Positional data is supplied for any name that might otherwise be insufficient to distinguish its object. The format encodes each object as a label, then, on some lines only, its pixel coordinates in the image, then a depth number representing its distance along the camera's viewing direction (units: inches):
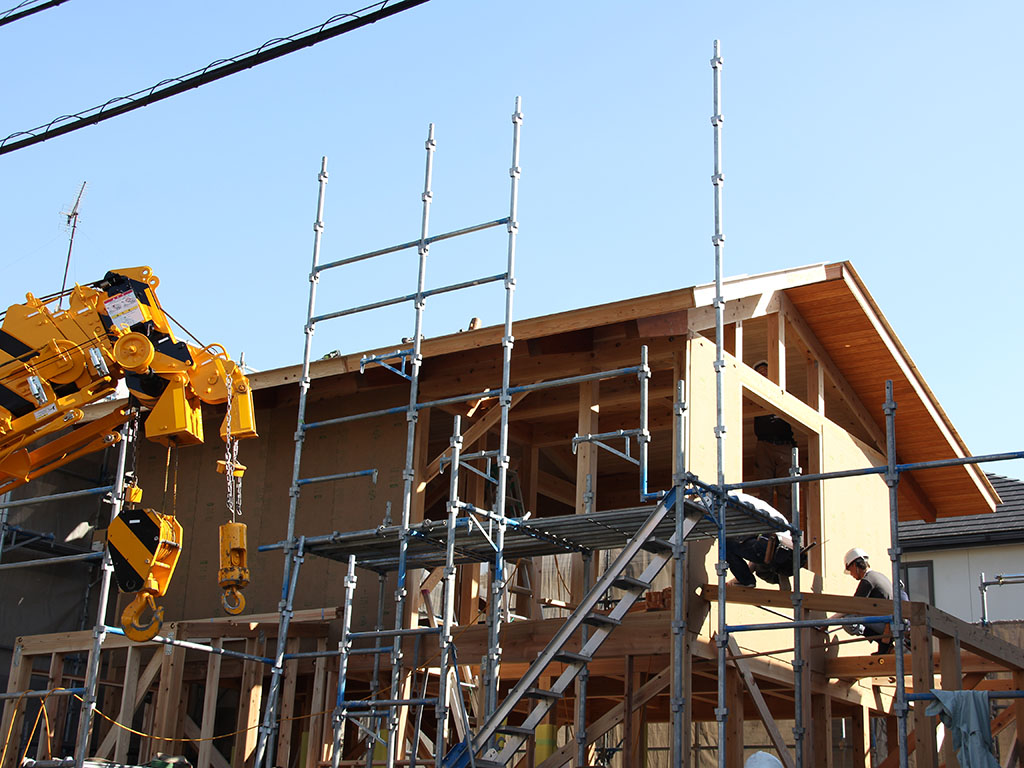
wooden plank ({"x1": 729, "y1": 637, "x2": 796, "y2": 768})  446.9
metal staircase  397.4
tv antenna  752.3
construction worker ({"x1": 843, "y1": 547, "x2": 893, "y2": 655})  495.5
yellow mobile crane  421.1
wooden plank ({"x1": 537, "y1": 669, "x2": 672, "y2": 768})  453.7
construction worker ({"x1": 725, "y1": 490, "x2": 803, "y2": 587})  487.5
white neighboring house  967.6
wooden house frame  464.4
